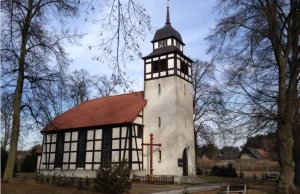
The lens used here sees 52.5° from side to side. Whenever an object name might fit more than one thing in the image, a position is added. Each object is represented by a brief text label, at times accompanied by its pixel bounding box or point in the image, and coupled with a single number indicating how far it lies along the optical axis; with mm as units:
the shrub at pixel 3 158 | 29141
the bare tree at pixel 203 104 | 34750
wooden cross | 26150
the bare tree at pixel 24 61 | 15617
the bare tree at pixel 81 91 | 43906
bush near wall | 16016
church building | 26391
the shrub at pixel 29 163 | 34312
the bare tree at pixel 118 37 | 5040
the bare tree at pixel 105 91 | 44225
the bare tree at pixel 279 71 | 15109
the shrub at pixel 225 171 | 36688
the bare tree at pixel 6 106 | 16531
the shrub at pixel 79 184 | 17202
